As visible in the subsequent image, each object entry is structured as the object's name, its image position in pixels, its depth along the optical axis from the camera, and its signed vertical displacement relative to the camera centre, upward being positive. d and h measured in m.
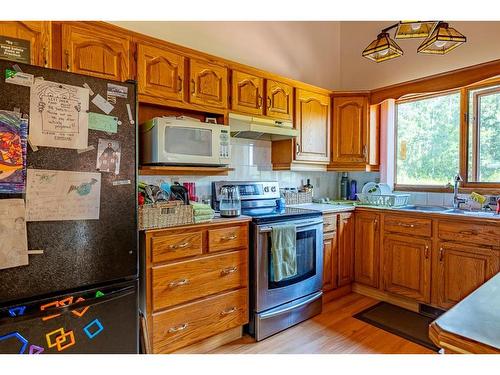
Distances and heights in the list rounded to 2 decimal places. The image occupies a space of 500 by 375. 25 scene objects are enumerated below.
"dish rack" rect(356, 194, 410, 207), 3.07 -0.18
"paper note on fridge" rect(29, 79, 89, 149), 1.28 +0.29
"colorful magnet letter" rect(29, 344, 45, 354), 1.27 -0.70
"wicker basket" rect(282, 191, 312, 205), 3.19 -0.16
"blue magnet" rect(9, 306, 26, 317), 1.24 -0.53
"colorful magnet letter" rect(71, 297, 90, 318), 1.37 -0.59
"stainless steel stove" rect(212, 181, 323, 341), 2.26 -0.68
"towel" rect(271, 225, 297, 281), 2.28 -0.53
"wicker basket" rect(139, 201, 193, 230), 1.82 -0.21
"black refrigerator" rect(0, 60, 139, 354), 1.25 -0.38
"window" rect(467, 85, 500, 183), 2.81 +0.45
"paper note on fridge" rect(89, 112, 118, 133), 1.42 +0.28
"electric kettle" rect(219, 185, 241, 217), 2.36 -0.16
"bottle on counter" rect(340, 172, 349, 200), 3.74 -0.06
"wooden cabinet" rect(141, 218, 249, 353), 1.84 -0.66
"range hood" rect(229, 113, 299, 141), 2.53 +0.46
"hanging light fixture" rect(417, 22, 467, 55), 1.67 +0.80
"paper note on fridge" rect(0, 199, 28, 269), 1.21 -0.22
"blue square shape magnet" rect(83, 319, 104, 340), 1.41 -0.69
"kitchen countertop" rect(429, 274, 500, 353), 0.60 -0.31
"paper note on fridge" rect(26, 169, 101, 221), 1.27 -0.06
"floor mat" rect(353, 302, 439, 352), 2.29 -1.15
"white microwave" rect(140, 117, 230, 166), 2.02 +0.28
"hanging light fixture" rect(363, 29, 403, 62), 1.90 +0.84
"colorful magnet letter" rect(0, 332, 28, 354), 1.23 -0.64
